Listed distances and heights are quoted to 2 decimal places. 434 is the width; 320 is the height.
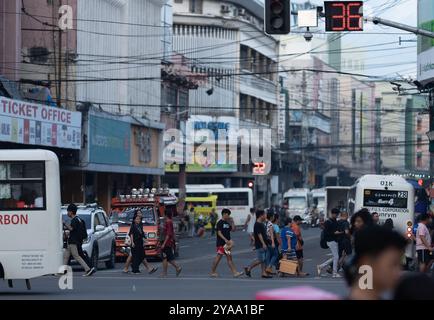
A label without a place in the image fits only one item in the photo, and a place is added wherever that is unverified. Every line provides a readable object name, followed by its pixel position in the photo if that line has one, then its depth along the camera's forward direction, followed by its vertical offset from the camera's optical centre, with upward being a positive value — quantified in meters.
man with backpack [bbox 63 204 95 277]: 27.42 -1.87
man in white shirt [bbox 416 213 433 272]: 26.92 -1.99
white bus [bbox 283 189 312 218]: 89.38 -3.20
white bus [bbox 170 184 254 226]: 81.06 -2.48
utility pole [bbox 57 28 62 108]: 53.01 +4.47
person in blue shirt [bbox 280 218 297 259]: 31.03 -2.26
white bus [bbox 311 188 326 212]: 93.64 -3.18
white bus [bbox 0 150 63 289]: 21.42 -1.02
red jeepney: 38.44 -1.87
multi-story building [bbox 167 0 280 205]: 90.94 +8.63
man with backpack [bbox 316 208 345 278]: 29.72 -1.97
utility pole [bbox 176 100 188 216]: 72.14 -0.02
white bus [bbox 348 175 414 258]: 42.66 -1.41
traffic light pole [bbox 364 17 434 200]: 24.18 +3.05
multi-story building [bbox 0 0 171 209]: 50.59 +4.19
